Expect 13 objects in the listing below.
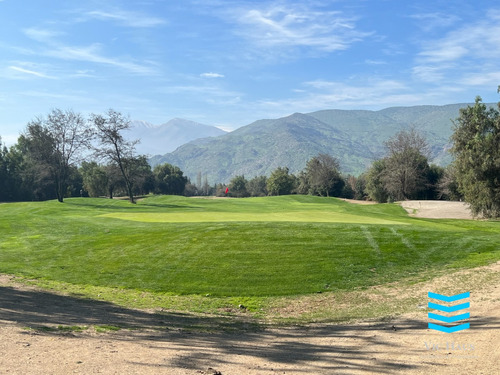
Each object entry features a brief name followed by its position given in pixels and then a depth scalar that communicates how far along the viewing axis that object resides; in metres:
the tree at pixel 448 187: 61.51
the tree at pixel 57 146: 52.09
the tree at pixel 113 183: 88.12
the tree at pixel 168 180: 115.75
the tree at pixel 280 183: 109.69
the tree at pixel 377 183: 74.64
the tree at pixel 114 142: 50.62
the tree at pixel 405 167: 66.06
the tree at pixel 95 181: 93.94
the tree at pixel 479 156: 33.16
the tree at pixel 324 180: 94.00
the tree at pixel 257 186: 140.02
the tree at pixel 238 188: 139.12
